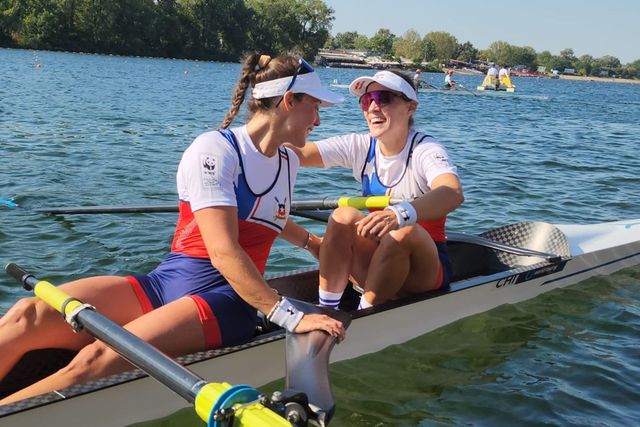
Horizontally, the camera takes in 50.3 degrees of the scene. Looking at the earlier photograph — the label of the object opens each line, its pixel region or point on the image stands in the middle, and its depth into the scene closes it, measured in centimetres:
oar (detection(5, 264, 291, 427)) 229
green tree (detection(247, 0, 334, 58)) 7888
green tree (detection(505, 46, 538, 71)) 15300
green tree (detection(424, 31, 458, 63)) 14305
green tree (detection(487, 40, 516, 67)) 15362
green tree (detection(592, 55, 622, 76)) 15962
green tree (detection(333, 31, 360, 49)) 14612
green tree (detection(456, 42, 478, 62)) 15062
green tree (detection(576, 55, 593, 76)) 15675
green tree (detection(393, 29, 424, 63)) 13512
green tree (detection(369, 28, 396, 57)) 14712
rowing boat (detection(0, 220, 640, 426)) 302
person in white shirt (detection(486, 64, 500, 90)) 4124
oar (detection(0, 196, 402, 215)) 419
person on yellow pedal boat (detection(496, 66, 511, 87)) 4206
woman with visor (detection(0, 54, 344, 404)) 309
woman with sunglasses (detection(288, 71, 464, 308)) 404
